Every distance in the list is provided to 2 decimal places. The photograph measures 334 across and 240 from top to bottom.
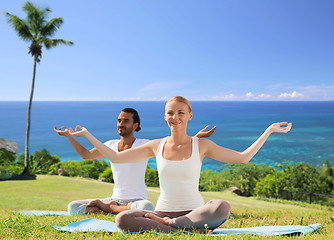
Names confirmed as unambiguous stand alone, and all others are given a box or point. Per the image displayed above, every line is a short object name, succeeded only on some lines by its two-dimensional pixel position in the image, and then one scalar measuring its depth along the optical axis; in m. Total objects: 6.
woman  3.60
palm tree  18.72
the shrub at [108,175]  21.07
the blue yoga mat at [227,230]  3.94
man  5.17
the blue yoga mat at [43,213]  5.67
